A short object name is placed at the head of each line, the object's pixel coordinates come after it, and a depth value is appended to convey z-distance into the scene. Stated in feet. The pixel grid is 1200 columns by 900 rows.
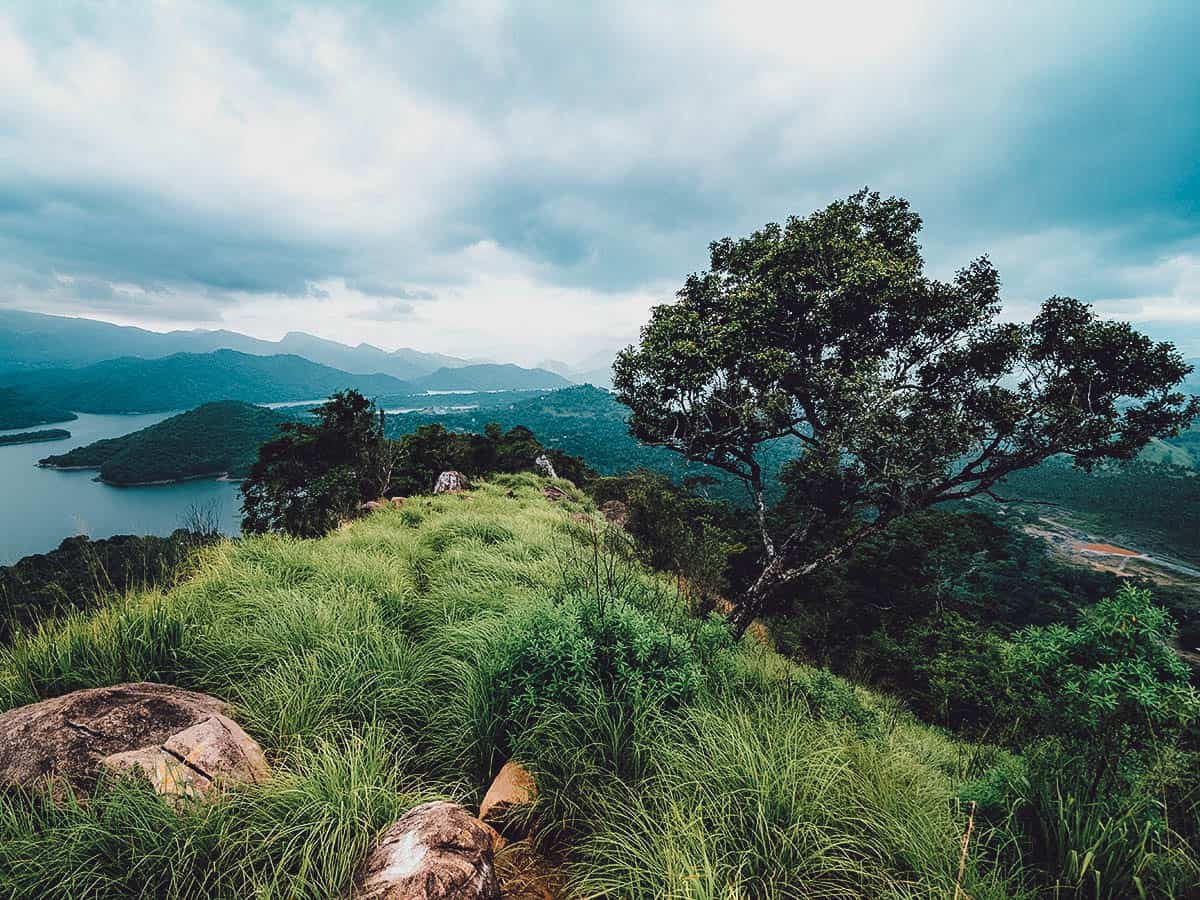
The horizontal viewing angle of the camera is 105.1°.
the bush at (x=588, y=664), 10.25
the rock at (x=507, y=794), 8.98
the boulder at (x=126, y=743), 8.05
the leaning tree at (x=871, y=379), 24.34
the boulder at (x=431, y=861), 6.67
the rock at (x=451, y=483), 55.77
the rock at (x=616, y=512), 61.50
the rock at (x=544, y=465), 90.37
